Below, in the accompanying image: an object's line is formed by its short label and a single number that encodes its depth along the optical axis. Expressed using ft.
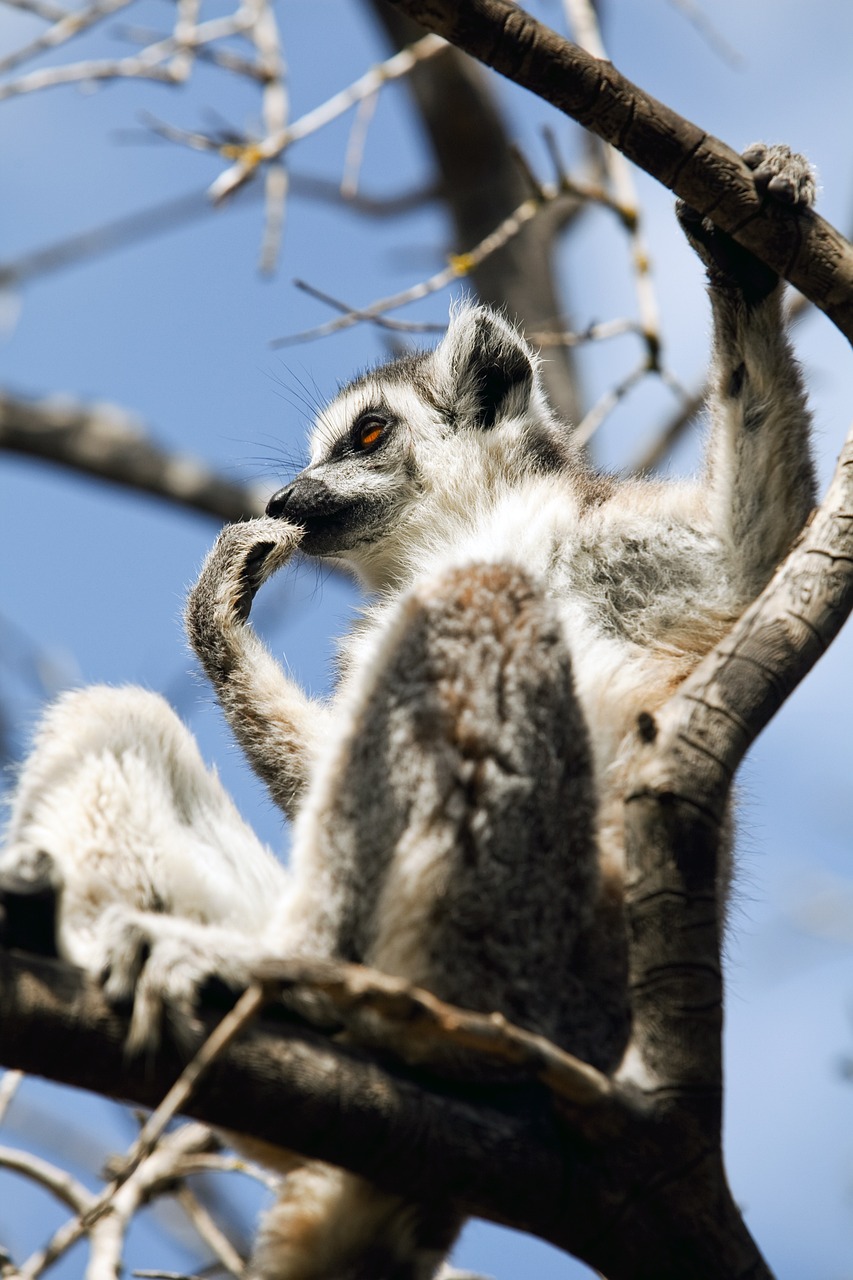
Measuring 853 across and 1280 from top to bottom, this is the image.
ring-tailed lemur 31.40
